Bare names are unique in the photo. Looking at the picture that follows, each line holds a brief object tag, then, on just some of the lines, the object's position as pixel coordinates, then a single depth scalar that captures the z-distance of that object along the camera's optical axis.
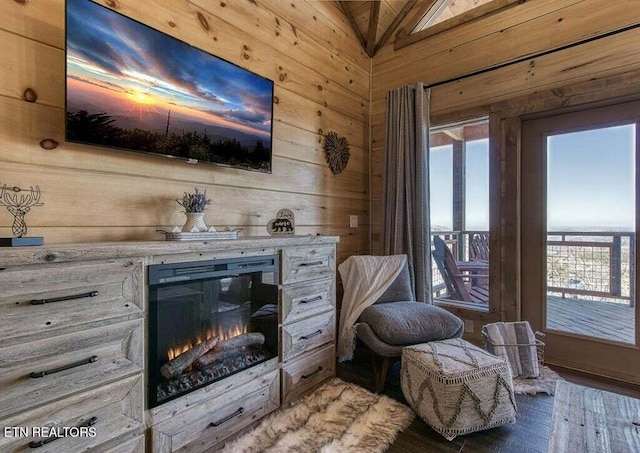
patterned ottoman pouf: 1.62
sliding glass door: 2.31
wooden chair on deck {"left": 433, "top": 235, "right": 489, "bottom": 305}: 2.89
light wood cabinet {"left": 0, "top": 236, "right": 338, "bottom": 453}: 0.98
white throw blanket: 2.40
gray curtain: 2.86
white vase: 1.65
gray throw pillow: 2.01
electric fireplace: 1.34
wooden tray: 1.50
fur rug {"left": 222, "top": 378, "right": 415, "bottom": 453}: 1.54
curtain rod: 2.19
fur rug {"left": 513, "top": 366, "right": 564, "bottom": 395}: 2.09
